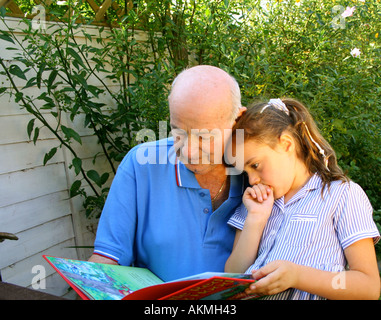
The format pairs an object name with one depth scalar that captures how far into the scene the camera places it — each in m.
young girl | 1.40
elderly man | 1.67
